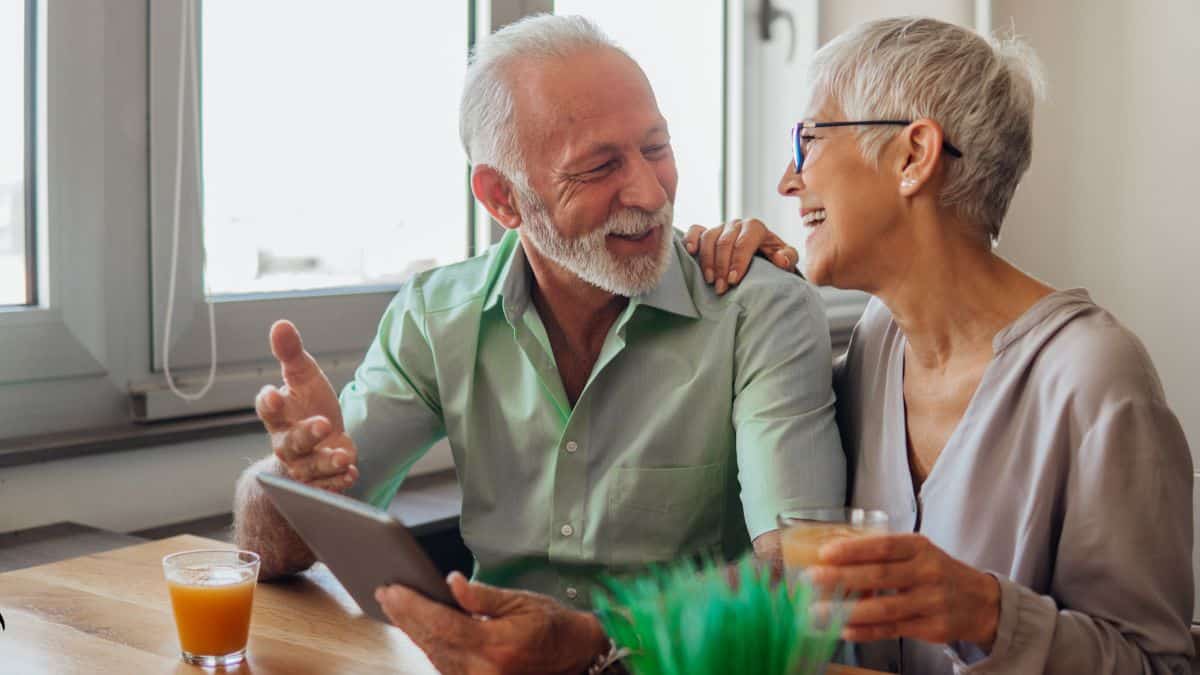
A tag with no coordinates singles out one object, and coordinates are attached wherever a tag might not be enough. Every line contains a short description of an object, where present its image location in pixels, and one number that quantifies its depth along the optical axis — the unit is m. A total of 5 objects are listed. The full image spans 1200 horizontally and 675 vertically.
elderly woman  1.42
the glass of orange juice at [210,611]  1.35
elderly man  1.86
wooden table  1.35
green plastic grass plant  0.99
